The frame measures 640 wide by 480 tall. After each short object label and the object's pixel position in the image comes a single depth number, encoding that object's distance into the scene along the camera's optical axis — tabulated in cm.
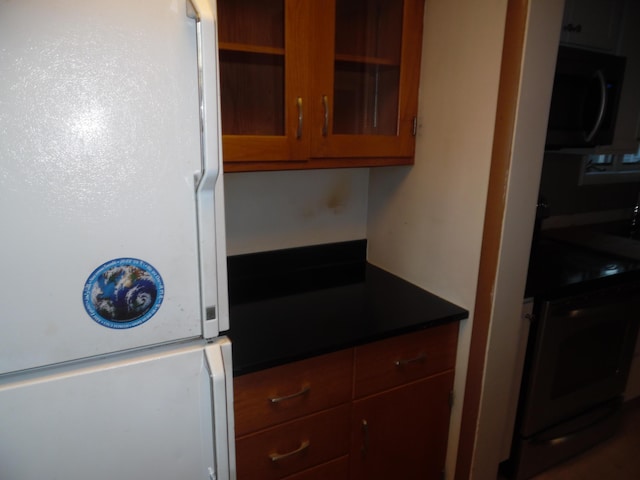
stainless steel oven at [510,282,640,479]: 155
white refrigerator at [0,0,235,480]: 66
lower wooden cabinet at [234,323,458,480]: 111
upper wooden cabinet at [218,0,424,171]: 114
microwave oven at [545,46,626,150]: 144
